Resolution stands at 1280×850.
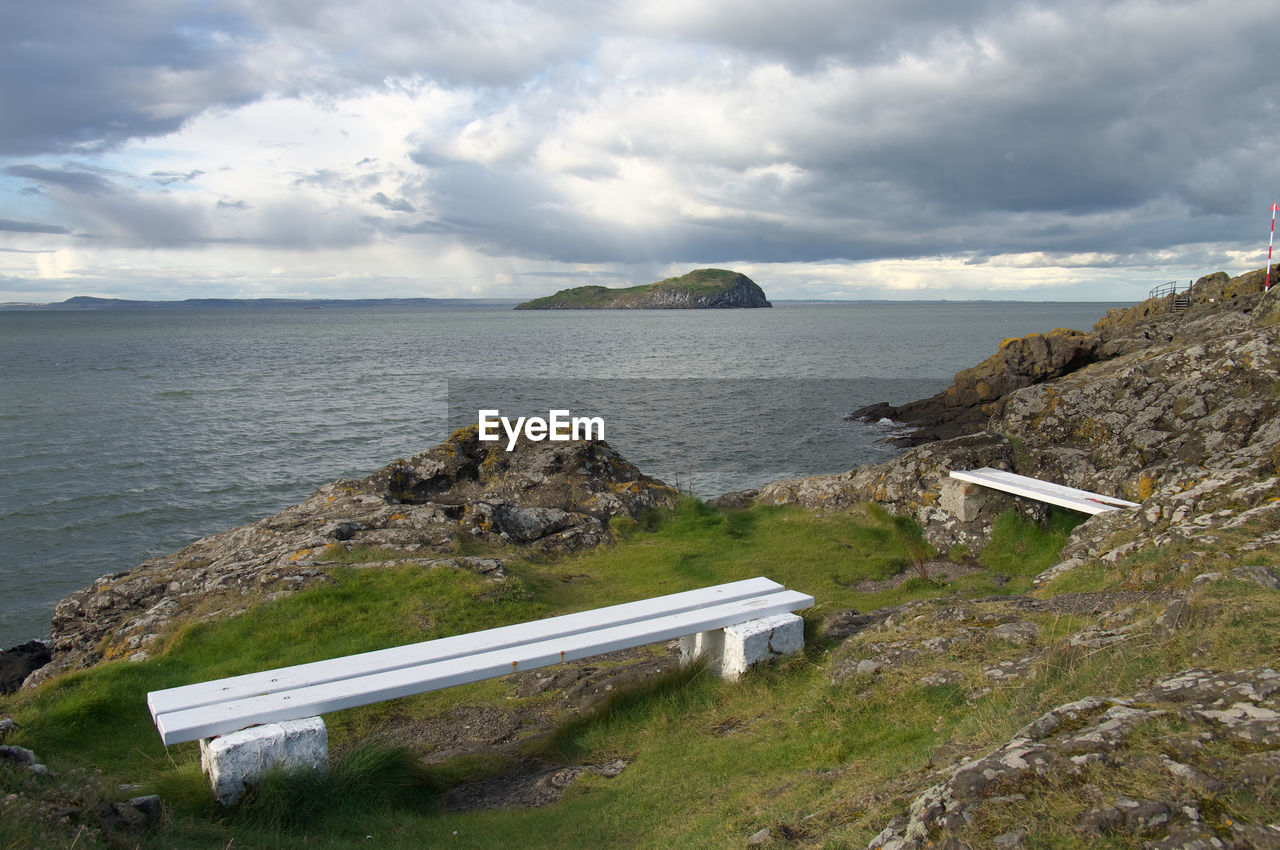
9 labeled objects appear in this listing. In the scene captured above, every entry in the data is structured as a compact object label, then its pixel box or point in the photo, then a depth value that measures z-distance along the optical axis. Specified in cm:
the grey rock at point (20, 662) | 963
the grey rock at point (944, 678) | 504
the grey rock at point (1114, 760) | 274
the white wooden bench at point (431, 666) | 475
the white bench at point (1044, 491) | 991
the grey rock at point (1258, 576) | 502
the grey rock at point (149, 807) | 394
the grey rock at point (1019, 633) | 545
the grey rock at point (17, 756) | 412
